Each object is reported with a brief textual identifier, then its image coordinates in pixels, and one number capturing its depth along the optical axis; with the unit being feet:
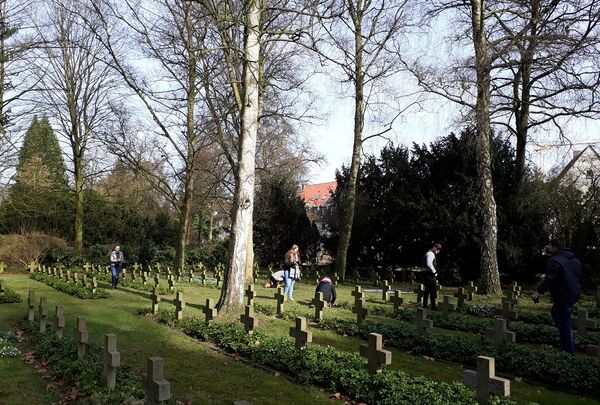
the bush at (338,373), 16.96
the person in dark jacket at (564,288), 25.12
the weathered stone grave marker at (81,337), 22.61
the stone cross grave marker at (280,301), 37.83
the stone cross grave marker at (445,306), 37.50
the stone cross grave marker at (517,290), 51.04
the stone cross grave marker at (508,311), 36.22
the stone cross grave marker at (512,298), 40.72
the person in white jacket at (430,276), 41.83
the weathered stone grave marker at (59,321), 27.91
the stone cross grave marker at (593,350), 23.48
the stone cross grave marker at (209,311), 31.71
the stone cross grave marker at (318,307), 35.03
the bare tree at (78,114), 89.97
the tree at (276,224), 95.96
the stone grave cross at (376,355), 18.65
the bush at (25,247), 83.15
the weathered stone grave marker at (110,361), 18.93
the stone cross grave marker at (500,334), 25.31
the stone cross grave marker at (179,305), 34.27
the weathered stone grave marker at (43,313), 30.57
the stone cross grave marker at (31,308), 34.50
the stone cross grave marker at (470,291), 49.11
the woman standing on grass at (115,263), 55.31
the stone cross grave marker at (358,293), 41.63
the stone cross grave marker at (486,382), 15.81
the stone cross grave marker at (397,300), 39.51
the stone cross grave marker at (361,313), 33.63
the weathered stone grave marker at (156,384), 14.98
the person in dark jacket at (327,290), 42.42
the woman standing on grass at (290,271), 47.55
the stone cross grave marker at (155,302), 37.37
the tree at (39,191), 86.38
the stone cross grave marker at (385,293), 48.88
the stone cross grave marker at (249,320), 27.43
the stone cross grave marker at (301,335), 22.85
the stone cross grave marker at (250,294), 40.38
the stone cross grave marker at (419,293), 46.74
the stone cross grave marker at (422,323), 29.48
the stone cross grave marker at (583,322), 31.53
